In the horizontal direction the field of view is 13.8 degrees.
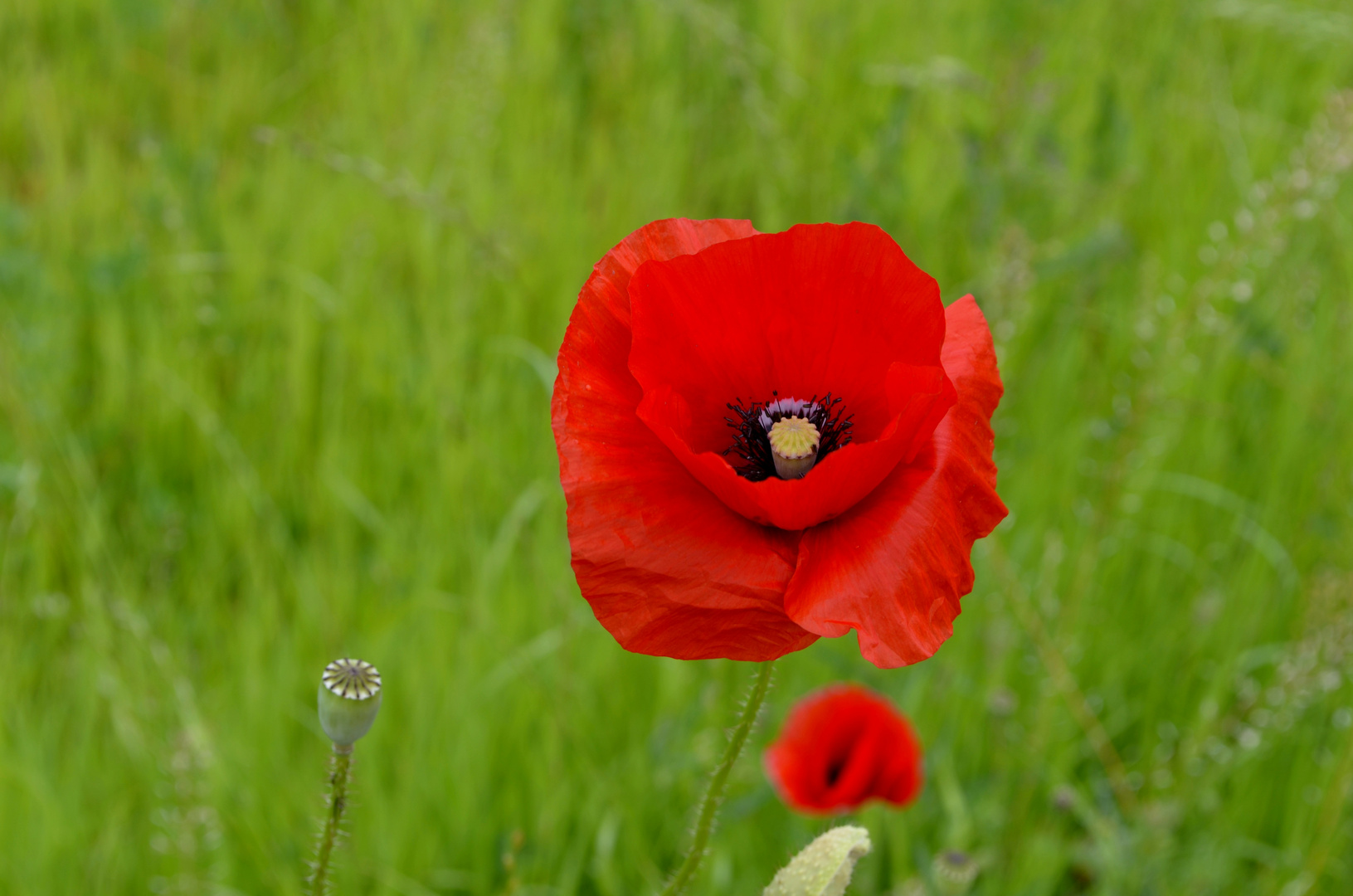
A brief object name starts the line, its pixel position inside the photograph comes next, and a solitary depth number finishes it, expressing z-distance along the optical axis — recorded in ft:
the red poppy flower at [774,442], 2.93
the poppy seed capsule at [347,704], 2.96
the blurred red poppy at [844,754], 3.57
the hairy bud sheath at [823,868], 3.00
